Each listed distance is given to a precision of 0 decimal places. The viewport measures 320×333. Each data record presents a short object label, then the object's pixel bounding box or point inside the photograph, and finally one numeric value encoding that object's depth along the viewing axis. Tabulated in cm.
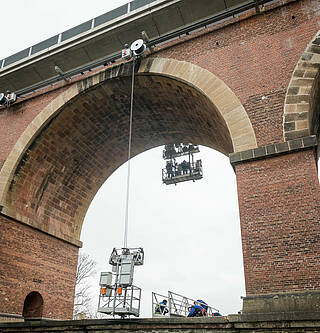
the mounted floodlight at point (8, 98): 1378
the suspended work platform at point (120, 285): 822
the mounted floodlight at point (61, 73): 1289
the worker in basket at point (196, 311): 979
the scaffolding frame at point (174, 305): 971
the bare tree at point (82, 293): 3231
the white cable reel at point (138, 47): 1151
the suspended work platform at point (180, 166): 1981
